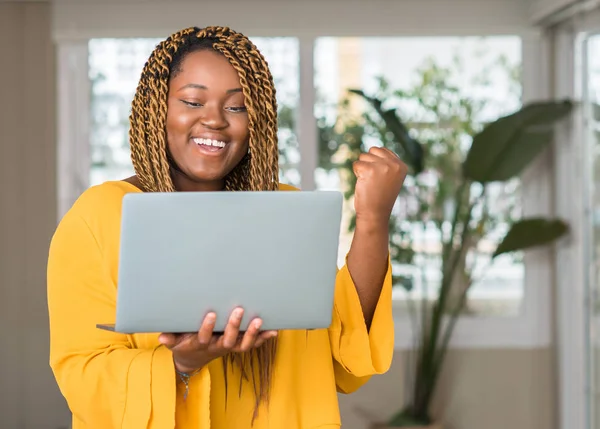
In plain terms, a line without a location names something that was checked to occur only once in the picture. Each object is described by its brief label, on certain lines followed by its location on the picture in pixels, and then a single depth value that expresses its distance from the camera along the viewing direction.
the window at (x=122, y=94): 4.47
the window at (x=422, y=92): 4.48
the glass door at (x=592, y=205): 3.95
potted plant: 3.97
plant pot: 4.09
